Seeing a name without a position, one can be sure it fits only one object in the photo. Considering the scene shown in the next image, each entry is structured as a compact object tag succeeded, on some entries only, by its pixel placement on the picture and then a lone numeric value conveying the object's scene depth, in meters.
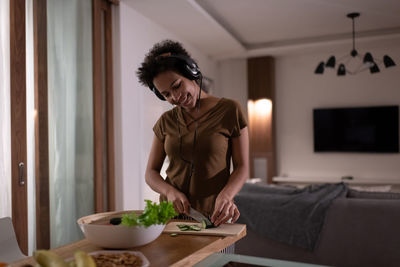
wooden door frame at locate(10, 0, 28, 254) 2.61
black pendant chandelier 4.52
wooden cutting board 1.24
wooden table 1.00
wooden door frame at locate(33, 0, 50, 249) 2.86
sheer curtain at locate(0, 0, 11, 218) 2.54
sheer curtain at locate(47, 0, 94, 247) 3.02
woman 1.47
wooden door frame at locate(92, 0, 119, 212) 3.59
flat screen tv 5.84
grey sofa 2.75
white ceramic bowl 1.05
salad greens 1.04
